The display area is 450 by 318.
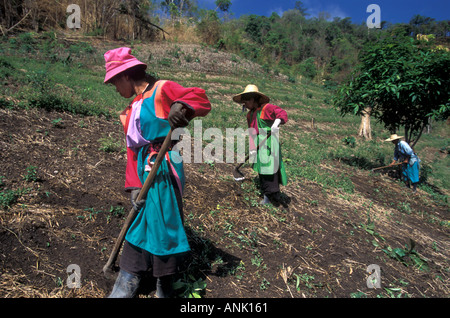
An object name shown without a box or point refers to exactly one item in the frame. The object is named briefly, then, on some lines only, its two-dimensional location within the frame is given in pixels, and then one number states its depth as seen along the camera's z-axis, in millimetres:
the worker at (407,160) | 7074
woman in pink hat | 2018
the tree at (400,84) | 6617
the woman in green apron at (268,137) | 4016
